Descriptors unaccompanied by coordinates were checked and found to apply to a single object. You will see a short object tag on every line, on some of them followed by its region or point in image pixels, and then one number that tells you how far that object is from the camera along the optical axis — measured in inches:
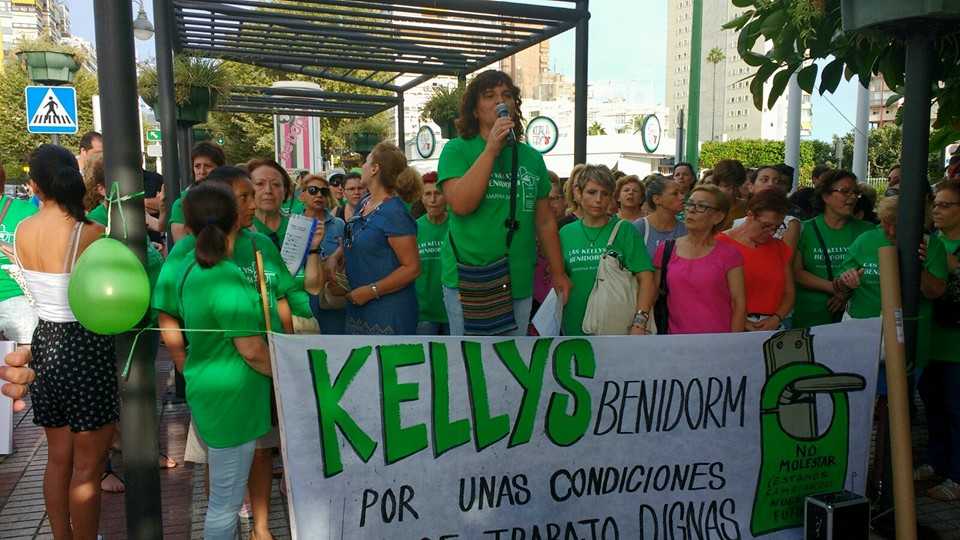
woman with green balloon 130.9
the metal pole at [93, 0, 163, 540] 100.8
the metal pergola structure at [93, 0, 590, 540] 102.6
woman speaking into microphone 139.7
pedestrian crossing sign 365.4
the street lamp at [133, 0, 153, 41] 772.3
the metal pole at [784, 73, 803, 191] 529.7
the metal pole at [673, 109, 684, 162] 589.9
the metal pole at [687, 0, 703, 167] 409.4
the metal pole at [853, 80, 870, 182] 540.4
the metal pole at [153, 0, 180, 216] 236.7
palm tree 4722.7
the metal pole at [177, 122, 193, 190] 343.9
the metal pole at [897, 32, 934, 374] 145.3
